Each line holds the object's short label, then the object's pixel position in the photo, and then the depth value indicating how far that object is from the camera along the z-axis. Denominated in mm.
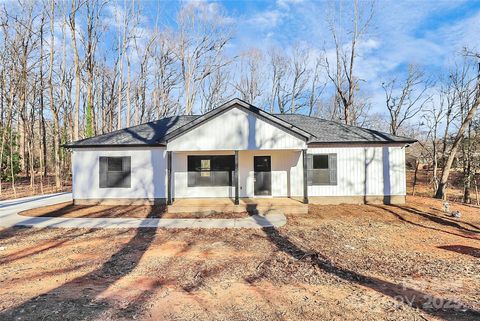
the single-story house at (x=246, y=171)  12555
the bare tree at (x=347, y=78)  22312
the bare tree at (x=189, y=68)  27078
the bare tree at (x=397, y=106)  27109
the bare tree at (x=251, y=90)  34781
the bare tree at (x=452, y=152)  15312
